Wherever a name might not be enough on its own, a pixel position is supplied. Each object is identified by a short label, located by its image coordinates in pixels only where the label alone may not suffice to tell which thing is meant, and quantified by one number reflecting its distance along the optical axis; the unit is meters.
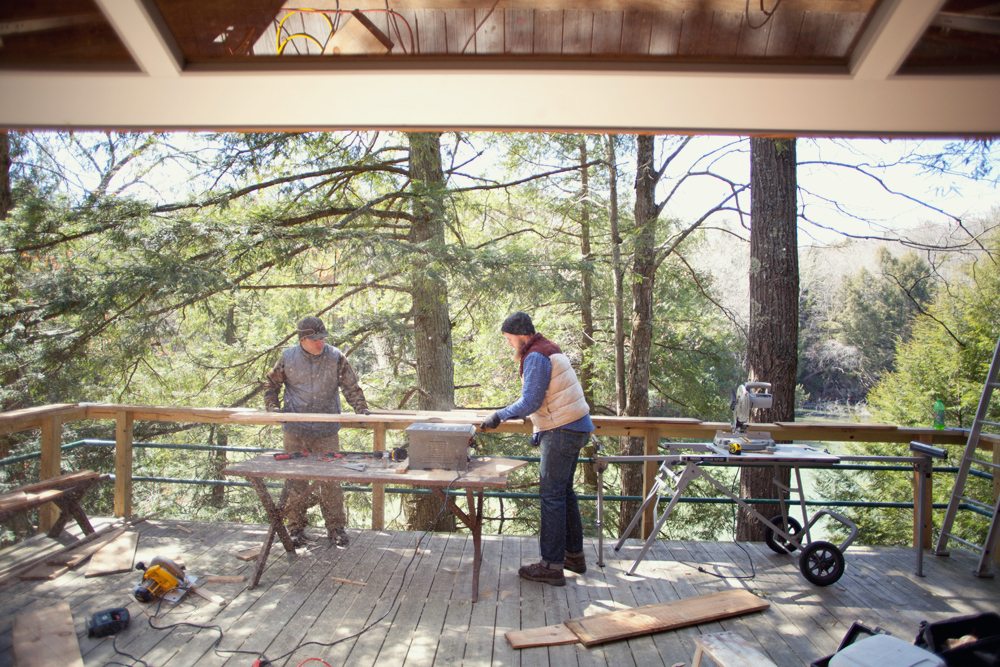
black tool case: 2.11
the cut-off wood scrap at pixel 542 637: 2.95
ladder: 3.86
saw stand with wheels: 3.51
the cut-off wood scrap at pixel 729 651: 2.18
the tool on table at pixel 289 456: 3.78
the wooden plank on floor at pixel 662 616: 3.02
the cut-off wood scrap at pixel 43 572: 3.61
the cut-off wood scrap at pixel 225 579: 3.60
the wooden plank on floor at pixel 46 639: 2.73
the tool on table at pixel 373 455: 3.77
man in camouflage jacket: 4.20
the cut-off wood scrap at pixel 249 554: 3.92
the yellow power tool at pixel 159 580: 3.33
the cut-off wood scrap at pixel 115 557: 3.71
